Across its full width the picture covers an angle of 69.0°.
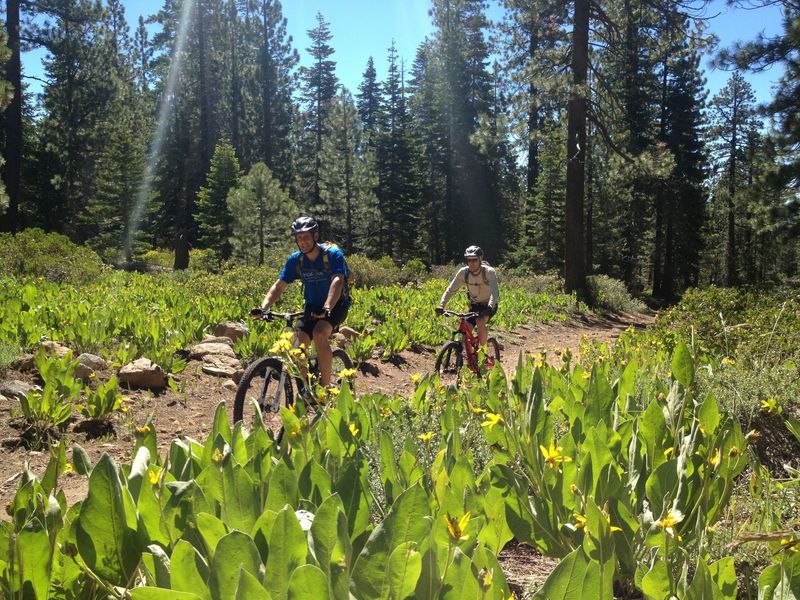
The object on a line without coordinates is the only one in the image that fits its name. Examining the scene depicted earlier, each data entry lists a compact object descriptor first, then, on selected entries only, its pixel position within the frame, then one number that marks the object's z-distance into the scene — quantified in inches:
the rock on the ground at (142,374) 232.1
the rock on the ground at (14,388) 196.2
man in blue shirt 195.3
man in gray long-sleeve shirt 280.2
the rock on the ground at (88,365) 218.5
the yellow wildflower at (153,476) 60.0
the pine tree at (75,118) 1120.2
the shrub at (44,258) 443.5
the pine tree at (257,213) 921.5
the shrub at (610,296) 696.4
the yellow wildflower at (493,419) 75.2
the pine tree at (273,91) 1523.1
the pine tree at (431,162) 1475.1
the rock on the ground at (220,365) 268.7
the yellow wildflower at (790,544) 47.9
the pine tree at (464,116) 1433.3
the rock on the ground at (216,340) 302.2
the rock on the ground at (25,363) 221.3
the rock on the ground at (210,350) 283.3
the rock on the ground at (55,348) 231.9
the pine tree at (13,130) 844.0
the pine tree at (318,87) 1712.6
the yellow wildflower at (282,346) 113.3
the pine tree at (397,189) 1439.5
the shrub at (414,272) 796.5
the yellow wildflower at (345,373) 115.5
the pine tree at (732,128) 1439.5
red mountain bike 276.7
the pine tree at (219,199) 1139.3
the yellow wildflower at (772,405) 93.0
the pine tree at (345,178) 1307.8
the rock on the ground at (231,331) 316.8
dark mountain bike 181.9
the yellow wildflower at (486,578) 41.5
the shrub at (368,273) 669.9
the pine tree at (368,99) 1920.5
